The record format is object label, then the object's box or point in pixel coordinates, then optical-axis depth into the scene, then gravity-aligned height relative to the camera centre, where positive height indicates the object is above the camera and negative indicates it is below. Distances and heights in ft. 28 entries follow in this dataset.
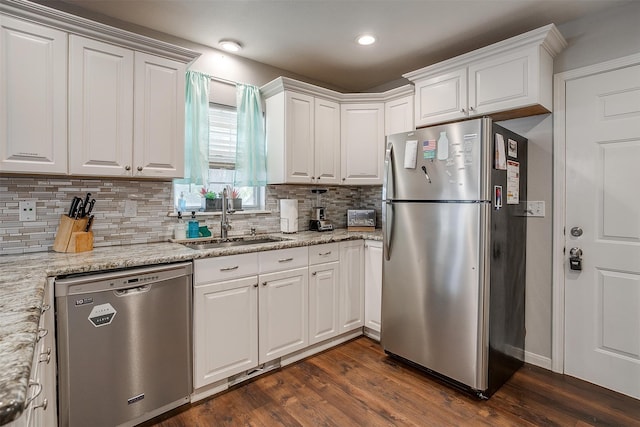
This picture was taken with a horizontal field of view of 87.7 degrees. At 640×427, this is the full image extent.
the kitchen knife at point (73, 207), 6.79 +0.04
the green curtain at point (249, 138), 9.53 +2.09
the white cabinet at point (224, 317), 6.70 -2.25
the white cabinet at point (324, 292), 8.63 -2.14
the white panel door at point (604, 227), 6.93 -0.30
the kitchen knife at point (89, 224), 6.91 -0.31
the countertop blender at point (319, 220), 10.64 -0.28
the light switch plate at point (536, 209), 8.09 +0.10
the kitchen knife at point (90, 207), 6.91 +0.05
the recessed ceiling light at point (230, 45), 8.69 +4.40
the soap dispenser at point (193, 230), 8.39 -0.50
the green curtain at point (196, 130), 8.49 +2.08
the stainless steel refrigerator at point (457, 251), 6.75 -0.86
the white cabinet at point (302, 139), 9.50 +2.17
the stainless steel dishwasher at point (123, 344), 5.24 -2.32
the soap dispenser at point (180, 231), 8.22 -0.52
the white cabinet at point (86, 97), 5.73 +2.15
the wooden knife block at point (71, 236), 6.61 -0.54
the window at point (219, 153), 8.99 +1.61
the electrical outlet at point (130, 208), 7.68 +0.04
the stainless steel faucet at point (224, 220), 8.81 -0.26
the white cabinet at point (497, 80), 7.14 +3.11
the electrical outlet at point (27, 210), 6.55 -0.03
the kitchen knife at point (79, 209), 6.81 +0.00
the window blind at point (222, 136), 9.21 +2.08
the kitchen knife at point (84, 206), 6.86 +0.06
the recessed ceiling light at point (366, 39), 8.45 +4.46
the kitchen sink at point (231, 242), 8.30 -0.84
